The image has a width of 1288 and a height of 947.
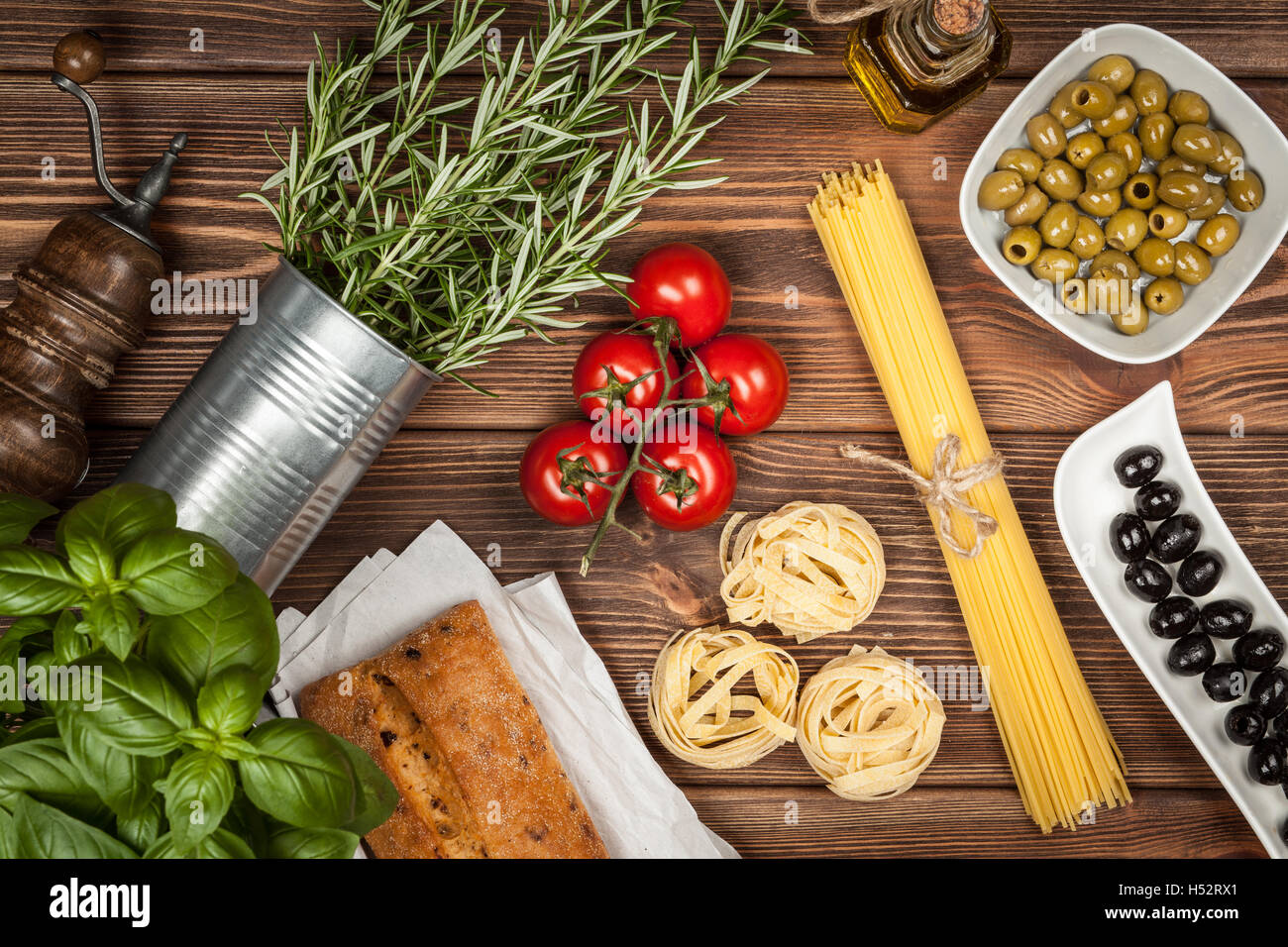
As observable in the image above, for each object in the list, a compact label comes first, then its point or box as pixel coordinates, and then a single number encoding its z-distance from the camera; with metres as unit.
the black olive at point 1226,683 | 0.61
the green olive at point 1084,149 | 0.60
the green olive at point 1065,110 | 0.60
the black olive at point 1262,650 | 0.60
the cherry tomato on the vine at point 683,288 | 0.59
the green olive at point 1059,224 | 0.60
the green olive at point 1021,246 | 0.61
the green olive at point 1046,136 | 0.60
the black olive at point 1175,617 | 0.61
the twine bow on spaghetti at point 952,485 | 0.60
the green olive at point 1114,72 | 0.60
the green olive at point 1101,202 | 0.61
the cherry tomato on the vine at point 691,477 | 0.59
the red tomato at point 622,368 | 0.59
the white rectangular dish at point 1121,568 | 0.61
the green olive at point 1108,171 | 0.60
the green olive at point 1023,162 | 0.60
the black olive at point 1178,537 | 0.60
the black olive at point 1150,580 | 0.61
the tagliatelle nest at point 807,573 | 0.61
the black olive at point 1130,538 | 0.61
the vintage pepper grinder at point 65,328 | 0.57
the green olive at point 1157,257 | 0.61
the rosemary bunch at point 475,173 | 0.56
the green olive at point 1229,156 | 0.60
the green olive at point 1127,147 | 0.60
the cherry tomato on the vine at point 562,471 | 0.59
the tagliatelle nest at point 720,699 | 0.61
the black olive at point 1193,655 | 0.61
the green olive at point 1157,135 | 0.61
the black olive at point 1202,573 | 0.60
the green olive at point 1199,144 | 0.60
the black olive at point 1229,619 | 0.60
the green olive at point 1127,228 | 0.61
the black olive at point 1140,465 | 0.61
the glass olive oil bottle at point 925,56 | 0.57
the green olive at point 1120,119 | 0.60
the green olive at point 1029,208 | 0.60
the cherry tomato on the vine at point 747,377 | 0.59
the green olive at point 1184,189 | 0.60
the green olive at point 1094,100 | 0.60
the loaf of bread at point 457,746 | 0.59
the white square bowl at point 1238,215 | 0.60
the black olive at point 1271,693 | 0.60
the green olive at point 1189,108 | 0.60
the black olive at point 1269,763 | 0.60
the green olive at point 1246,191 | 0.60
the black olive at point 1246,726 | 0.60
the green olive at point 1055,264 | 0.61
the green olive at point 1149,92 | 0.60
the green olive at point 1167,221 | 0.60
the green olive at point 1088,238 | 0.61
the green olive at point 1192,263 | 0.61
